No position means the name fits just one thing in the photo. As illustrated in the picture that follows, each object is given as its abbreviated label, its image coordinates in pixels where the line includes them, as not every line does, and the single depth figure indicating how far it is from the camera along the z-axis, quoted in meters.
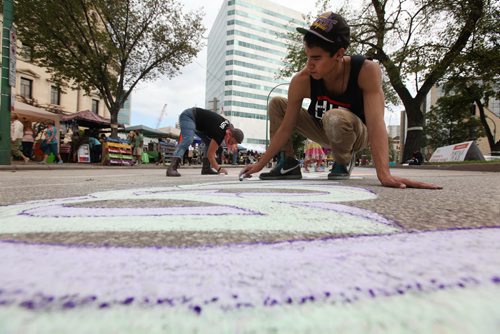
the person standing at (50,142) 11.89
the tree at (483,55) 10.04
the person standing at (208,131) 5.39
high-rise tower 82.41
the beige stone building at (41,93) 27.22
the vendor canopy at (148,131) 20.95
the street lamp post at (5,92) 8.41
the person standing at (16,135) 12.04
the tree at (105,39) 12.80
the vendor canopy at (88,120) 17.12
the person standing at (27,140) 13.09
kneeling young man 2.26
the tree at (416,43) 11.01
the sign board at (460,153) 13.91
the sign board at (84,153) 15.21
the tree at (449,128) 33.40
